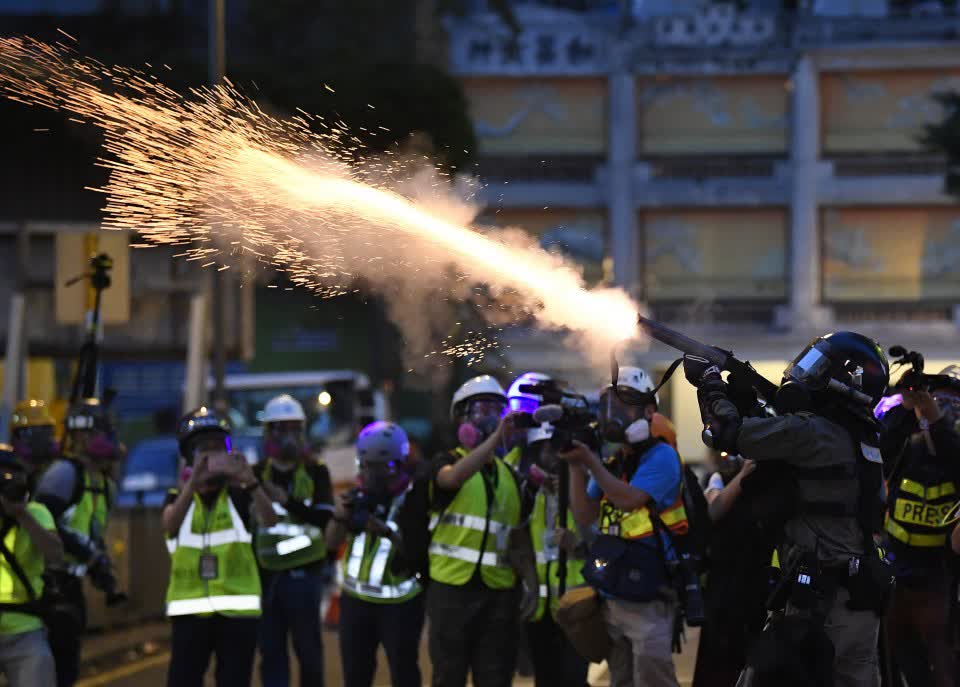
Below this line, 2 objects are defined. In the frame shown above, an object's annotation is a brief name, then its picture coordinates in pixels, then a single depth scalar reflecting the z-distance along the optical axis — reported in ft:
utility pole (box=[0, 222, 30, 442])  97.40
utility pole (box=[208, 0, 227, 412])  110.32
